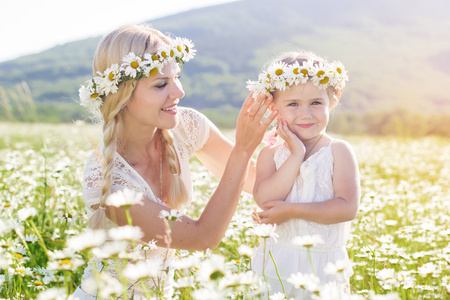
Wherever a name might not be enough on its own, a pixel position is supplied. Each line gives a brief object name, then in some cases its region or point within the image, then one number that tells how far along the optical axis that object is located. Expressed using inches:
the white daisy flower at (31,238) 110.3
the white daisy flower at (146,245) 85.3
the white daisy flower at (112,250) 61.4
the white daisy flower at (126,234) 61.8
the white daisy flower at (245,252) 71.8
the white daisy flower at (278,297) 72.8
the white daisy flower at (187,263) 74.4
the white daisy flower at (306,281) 59.5
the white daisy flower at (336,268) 65.4
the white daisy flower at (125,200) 64.6
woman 111.7
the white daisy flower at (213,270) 57.8
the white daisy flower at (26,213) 73.5
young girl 105.9
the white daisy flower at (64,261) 67.3
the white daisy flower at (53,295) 61.9
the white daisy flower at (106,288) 62.2
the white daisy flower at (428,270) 90.0
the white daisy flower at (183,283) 69.6
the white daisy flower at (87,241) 63.1
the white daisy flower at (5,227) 75.1
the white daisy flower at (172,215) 75.7
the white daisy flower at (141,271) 59.4
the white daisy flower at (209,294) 53.0
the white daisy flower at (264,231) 74.0
